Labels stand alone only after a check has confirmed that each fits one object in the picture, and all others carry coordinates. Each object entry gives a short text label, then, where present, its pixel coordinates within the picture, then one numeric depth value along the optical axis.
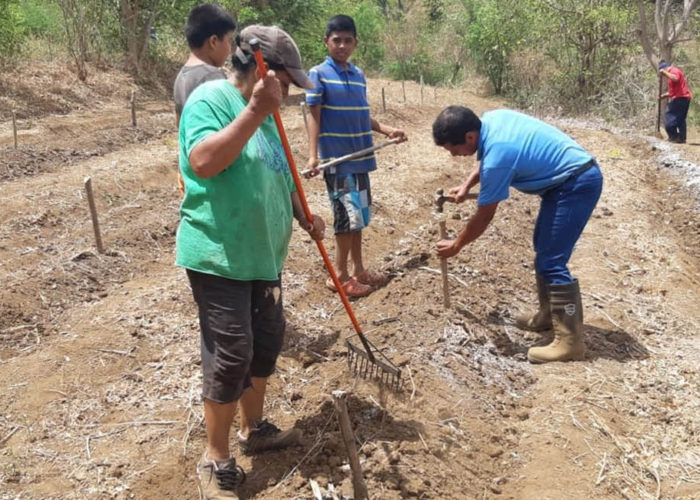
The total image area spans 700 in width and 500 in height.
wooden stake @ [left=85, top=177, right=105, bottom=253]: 5.18
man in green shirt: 2.21
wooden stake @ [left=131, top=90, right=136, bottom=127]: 10.66
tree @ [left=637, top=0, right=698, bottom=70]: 12.75
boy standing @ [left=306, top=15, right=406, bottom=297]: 4.36
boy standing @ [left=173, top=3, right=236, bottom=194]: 3.21
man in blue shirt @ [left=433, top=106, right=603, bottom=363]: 3.53
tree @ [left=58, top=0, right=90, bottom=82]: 13.91
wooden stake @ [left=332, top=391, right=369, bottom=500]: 2.26
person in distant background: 11.12
